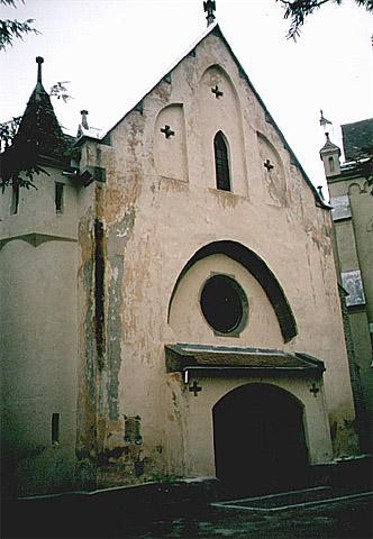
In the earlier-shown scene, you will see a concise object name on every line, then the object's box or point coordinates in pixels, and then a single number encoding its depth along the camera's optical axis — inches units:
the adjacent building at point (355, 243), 885.2
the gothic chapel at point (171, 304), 486.9
